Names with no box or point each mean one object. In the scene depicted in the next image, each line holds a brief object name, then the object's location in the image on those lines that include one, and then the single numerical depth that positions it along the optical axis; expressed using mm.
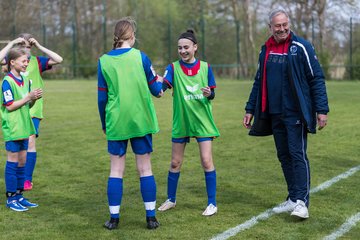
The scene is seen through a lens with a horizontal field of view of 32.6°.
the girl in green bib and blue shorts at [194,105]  6168
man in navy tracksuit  5827
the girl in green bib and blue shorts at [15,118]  6355
